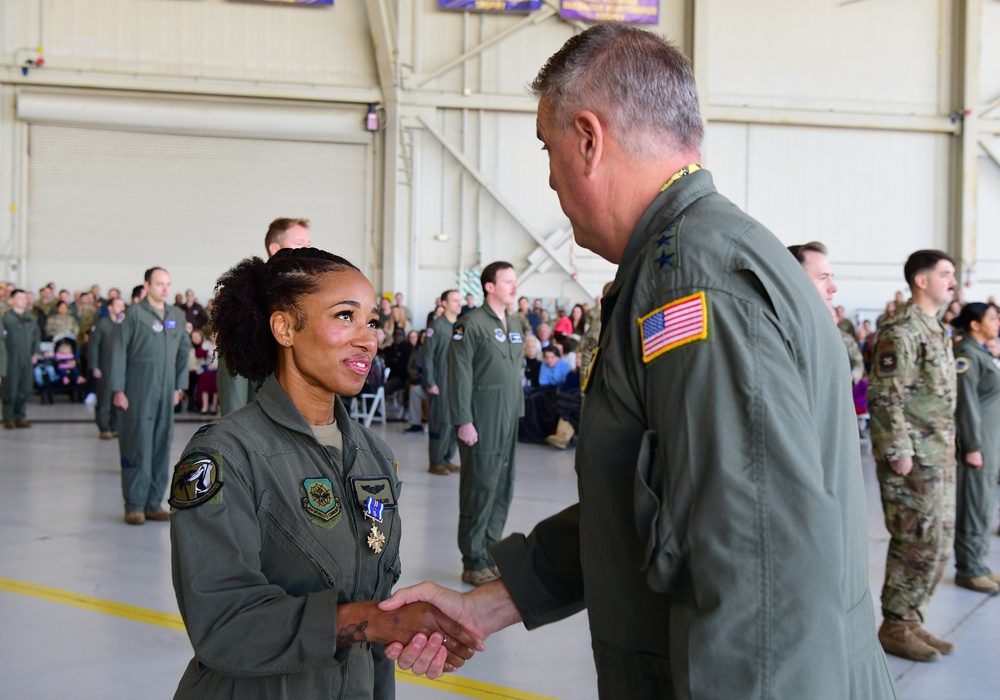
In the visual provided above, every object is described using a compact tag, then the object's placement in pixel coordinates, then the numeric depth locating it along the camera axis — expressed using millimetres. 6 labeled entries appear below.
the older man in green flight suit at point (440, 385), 10055
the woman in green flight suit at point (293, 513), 1732
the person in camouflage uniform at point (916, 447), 4516
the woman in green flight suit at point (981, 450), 5754
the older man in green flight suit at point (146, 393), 7148
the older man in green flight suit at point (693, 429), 1158
